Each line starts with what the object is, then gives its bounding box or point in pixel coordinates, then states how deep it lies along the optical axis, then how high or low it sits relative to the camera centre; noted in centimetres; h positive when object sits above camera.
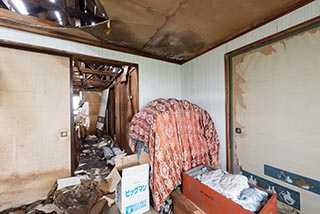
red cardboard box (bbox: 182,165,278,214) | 122 -88
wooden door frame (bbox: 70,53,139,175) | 214 +80
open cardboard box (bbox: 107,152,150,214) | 164 -94
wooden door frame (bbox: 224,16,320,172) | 209 +14
